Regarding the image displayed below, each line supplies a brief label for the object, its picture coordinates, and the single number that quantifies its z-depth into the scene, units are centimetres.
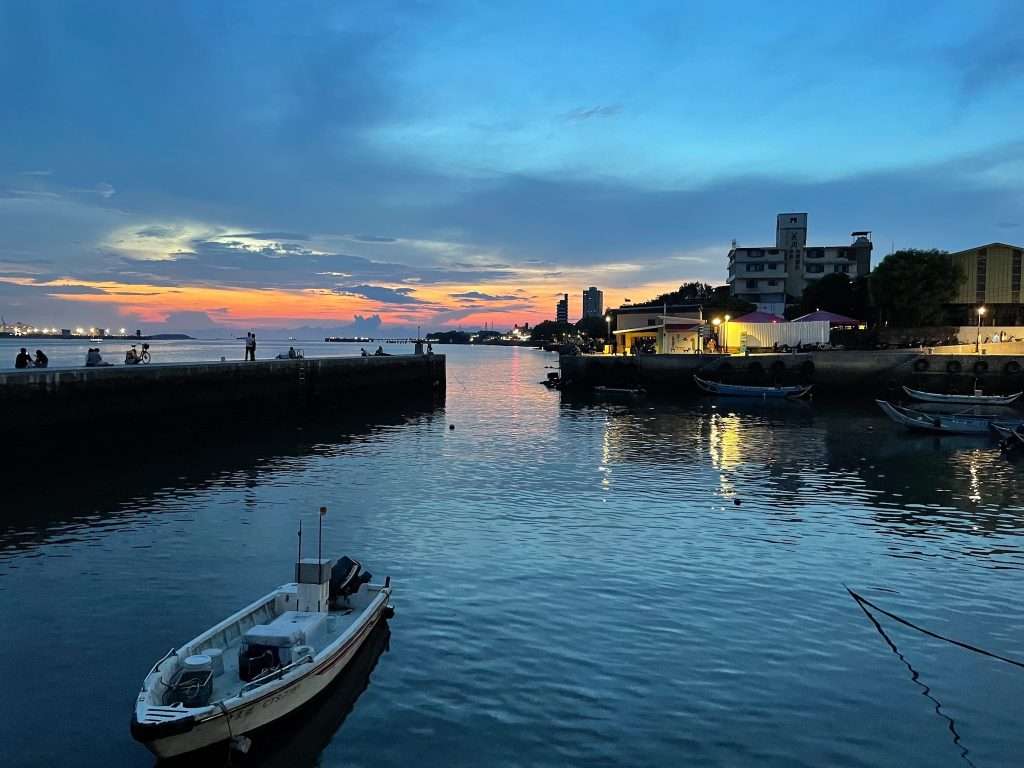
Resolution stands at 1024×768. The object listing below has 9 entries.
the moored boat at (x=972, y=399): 6172
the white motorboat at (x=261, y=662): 1015
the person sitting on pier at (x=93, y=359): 4072
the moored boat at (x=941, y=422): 4962
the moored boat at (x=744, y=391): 7450
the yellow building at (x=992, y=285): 9125
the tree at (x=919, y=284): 8856
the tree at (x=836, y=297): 10838
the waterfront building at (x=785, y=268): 13162
